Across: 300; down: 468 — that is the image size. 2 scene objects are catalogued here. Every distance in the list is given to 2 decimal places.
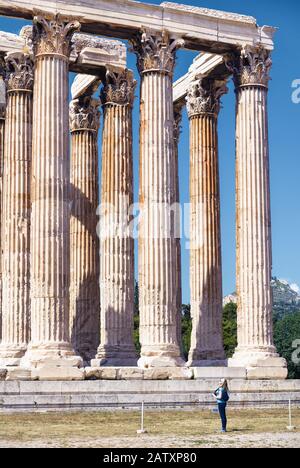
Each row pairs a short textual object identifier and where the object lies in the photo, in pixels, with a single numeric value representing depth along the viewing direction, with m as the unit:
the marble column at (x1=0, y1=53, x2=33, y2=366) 75.88
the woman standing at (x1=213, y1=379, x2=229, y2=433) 50.38
